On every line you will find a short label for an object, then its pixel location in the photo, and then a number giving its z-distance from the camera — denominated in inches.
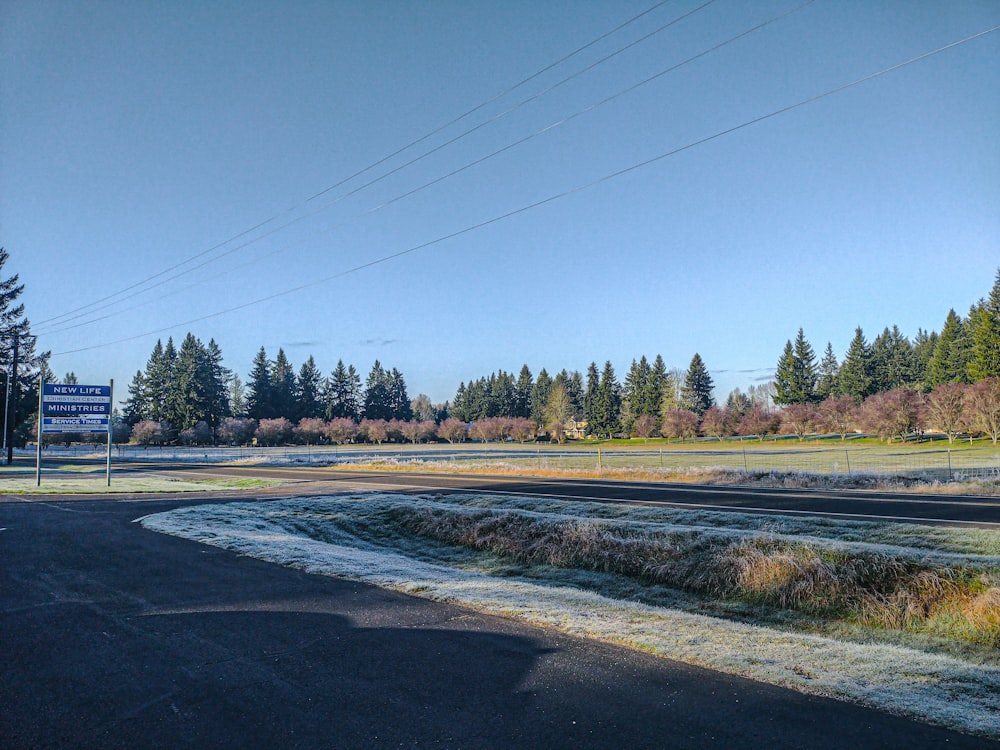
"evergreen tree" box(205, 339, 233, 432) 3715.6
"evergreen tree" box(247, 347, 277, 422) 3978.8
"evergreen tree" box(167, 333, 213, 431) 3624.5
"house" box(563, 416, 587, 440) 4542.3
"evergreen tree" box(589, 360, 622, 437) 4188.0
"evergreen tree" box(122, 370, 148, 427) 4030.5
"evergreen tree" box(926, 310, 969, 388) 3026.6
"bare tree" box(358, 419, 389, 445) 3986.2
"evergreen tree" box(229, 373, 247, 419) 4175.7
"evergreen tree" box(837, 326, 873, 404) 3693.4
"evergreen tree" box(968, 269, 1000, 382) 2578.0
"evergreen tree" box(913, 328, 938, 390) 3725.4
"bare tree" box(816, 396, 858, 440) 3127.0
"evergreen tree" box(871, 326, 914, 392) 3745.1
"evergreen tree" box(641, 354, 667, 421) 4065.0
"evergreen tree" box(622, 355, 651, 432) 4131.4
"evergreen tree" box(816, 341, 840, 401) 3971.5
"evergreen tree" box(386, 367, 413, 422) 4817.9
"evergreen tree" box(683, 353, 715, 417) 4040.4
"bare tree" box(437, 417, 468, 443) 4328.2
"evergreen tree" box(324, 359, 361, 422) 4515.3
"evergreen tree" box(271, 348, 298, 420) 4042.8
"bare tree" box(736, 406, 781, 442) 3348.9
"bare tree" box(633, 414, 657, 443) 3732.8
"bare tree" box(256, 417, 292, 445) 3506.4
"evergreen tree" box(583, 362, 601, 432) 4347.9
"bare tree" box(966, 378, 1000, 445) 2116.1
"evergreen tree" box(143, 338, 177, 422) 3705.7
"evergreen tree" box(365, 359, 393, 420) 4625.0
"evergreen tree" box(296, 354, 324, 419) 4207.7
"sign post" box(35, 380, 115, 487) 970.7
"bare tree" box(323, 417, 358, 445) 3784.5
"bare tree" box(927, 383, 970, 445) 2284.7
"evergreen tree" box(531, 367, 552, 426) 4972.9
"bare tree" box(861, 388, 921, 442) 2573.8
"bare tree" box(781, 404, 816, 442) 3191.4
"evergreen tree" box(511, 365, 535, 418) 5177.2
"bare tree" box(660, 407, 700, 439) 3533.5
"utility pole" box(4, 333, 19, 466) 1763.5
